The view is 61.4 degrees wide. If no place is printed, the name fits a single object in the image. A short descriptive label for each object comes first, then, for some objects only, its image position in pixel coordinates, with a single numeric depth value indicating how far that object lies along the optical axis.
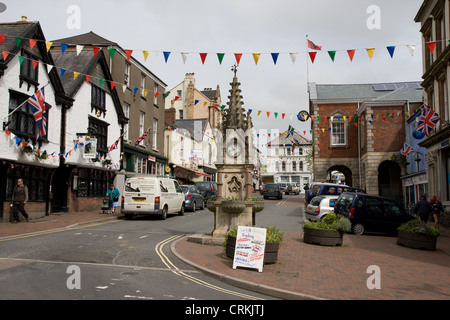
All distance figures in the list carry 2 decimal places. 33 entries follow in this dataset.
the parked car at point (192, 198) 23.44
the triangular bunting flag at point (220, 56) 12.75
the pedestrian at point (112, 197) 20.52
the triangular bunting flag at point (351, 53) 12.25
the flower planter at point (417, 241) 11.61
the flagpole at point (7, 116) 15.57
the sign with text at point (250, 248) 7.89
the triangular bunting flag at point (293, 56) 12.55
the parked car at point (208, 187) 29.13
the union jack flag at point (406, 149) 25.33
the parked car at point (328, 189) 21.33
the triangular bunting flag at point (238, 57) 12.79
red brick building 32.19
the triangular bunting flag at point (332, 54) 12.31
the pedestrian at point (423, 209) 17.92
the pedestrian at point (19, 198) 15.52
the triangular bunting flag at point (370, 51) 12.08
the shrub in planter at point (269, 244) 8.33
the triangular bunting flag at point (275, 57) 12.60
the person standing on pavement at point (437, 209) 18.20
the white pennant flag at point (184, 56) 12.77
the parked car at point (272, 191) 39.00
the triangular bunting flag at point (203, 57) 12.90
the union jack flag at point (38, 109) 16.33
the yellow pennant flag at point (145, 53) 12.80
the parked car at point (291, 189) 61.06
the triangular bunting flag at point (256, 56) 12.70
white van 17.72
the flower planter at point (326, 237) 11.57
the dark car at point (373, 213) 15.02
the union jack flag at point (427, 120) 19.39
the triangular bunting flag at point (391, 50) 11.90
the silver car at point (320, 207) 16.50
